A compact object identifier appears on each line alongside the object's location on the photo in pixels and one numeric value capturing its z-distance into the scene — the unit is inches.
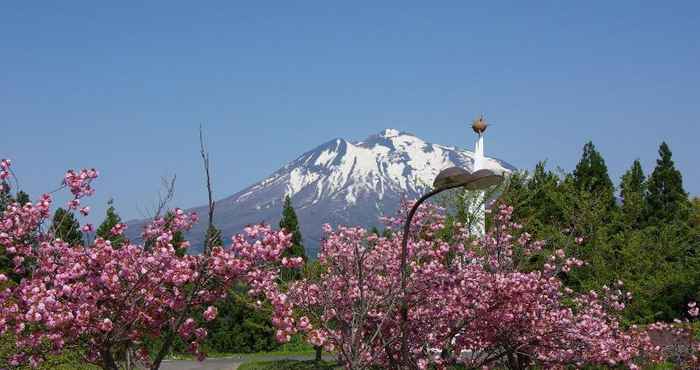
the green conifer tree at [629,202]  991.9
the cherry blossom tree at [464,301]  397.4
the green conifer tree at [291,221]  1530.4
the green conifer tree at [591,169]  1552.7
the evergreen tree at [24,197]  1309.1
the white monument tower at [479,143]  1089.4
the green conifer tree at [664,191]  1518.9
